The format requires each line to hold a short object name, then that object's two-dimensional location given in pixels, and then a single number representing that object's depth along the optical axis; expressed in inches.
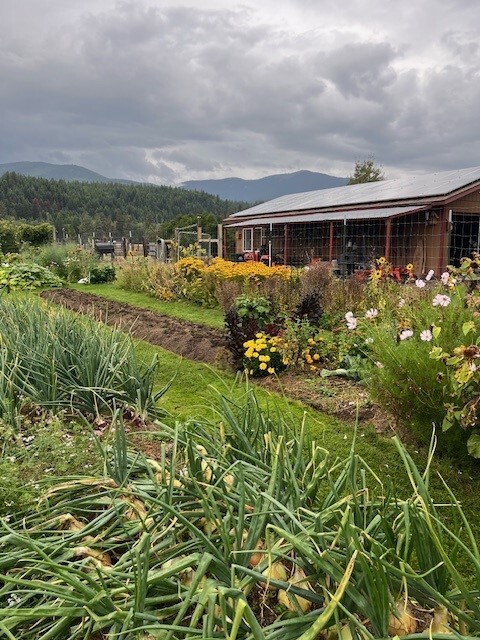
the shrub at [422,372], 131.5
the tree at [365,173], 1674.5
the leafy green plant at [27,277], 597.3
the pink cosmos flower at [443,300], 135.8
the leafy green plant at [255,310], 251.8
